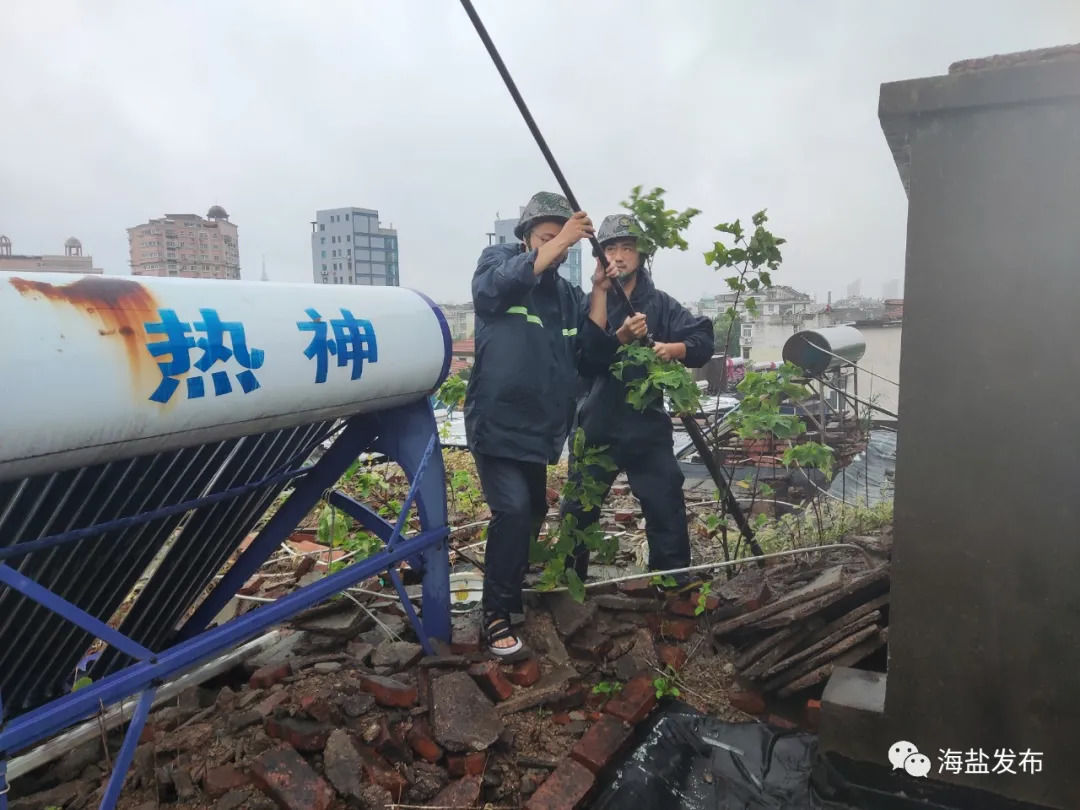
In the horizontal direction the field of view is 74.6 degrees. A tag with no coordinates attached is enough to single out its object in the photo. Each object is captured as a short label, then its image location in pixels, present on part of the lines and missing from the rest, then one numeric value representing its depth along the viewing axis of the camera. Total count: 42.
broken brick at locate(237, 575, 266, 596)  4.32
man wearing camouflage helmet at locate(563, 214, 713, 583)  3.59
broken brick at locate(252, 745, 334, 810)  2.27
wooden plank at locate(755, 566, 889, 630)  2.88
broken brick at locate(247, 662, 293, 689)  2.98
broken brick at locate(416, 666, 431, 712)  2.77
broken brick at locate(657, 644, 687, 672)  3.14
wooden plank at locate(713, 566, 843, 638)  3.02
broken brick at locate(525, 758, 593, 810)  2.34
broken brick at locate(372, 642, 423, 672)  3.05
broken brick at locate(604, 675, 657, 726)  2.76
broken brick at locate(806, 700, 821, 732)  2.77
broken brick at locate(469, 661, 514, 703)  2.87
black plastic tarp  2.39
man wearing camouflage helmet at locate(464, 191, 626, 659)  3.15
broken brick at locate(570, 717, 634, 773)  2.52
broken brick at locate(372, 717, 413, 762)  2.55
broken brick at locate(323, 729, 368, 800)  2.35
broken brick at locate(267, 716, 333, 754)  2.51
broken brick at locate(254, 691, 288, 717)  2.66
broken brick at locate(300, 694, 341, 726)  2.59
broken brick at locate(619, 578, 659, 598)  3.60
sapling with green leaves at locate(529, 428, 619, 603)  3.36
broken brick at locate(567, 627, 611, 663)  3.18
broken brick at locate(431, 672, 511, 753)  2.57
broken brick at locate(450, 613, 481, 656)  3.17
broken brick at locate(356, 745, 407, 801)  2.41
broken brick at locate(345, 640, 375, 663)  3.14
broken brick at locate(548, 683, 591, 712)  2.88
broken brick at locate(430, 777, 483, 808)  2.36
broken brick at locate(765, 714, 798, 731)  2.77
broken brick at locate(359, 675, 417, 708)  2.75
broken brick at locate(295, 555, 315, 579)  4.44
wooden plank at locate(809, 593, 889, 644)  2.86
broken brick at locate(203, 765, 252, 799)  2.35
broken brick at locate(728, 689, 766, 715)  2.91
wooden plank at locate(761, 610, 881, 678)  2.81
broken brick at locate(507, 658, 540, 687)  2.97
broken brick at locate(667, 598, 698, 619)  3.42
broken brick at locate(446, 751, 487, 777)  2.51
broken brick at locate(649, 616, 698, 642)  3.34
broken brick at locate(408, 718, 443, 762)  2.58
